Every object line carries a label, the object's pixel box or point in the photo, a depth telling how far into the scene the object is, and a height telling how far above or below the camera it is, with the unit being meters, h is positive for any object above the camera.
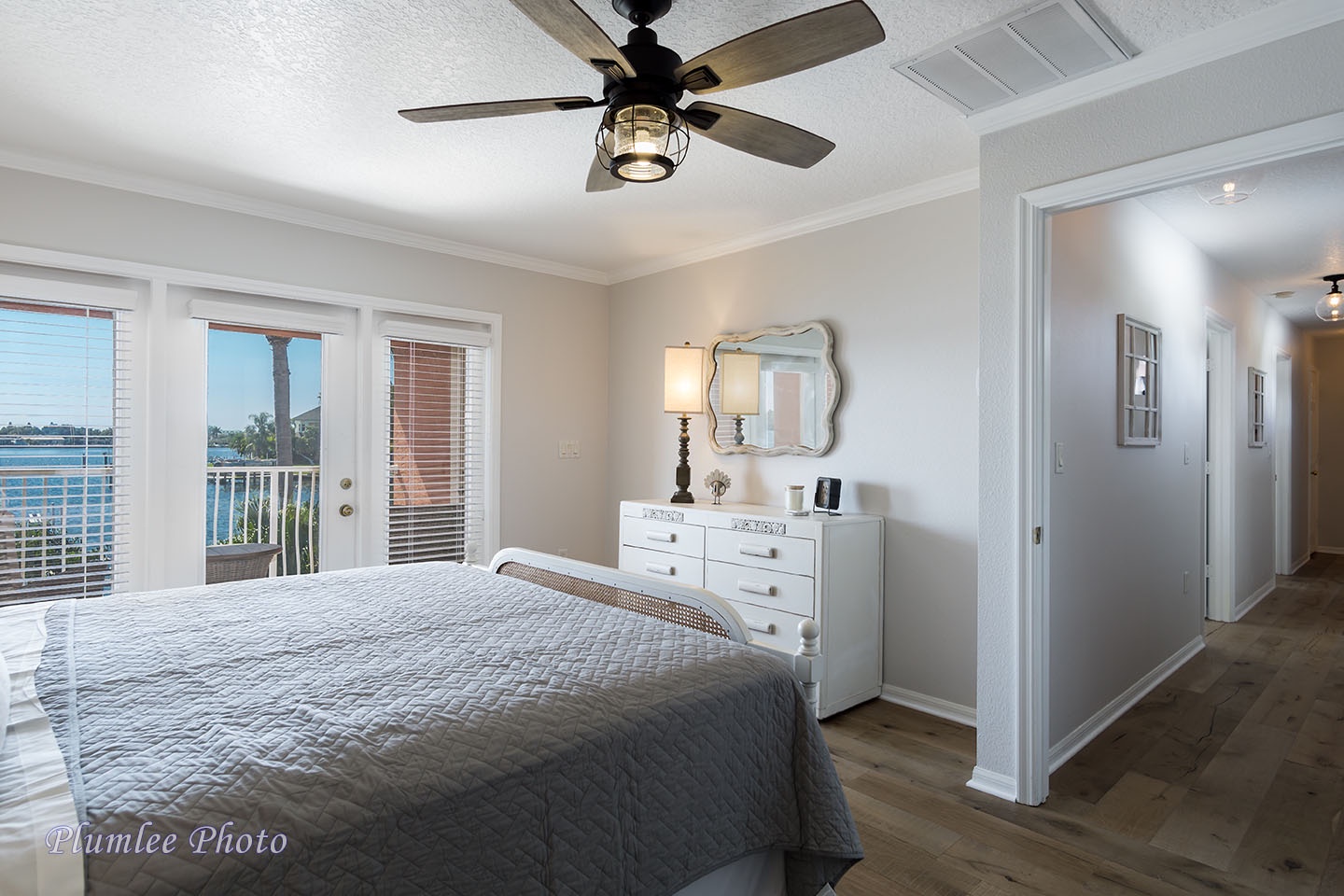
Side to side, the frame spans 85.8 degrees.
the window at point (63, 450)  3.06 +0.03
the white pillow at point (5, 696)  1.20 -0.42
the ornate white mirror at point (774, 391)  3.79 +0.36
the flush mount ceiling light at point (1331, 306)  4.92 +1.03
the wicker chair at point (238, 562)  3.58 -0.53
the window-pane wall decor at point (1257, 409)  5.27 +0.36
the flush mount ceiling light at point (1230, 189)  3.14 +1.20
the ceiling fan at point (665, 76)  1.49 +0.88
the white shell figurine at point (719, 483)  4.06 -0.15
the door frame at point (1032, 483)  2.44 -0.09
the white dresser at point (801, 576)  3.18 -0.55
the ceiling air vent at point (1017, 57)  2.02 +1.21
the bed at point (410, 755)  0.98 -0.48
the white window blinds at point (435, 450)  4.18 +0.04
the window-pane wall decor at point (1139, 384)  3.25 +0.35
